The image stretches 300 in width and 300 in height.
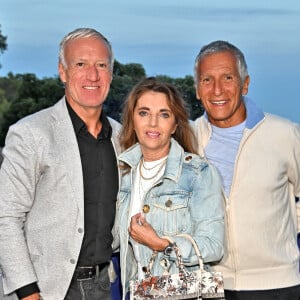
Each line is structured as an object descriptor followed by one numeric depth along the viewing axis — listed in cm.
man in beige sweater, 384
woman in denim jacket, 346
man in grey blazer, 355
